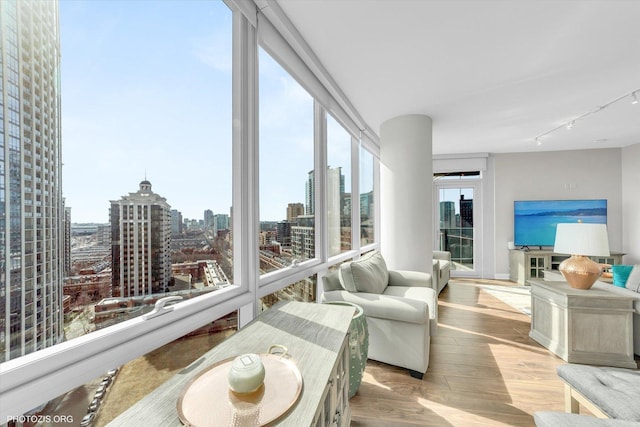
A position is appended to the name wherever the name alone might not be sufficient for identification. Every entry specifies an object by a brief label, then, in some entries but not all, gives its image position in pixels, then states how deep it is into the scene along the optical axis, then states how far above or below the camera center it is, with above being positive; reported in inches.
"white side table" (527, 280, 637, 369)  92.9 -37.7
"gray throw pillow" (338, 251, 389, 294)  99.0 -22.2
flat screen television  209.9 -0.7
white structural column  136.8 +10.7
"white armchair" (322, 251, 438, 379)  85.6 -31.1
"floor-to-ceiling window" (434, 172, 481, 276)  236.8 -2.4
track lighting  119.1 +51.0
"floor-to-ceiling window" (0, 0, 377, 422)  40.4 +10.7
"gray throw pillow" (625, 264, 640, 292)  100.9 -23.5
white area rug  154.9 -49.8
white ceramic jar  32.4 -18.5
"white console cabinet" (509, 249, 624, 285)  202.1 -33.7
